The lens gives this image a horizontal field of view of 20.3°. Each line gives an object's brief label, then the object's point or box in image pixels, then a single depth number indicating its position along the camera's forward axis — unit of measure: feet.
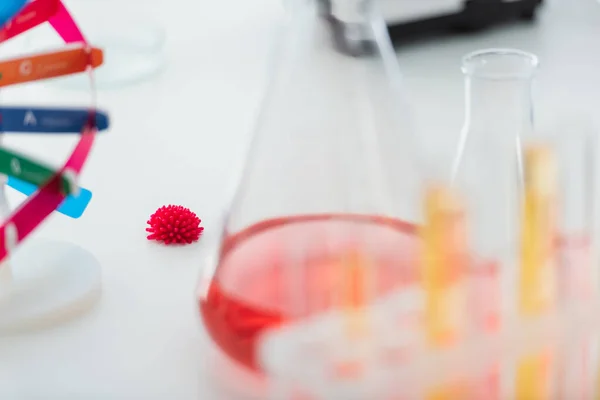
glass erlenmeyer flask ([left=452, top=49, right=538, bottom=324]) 2.16
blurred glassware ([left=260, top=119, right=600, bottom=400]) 2.01
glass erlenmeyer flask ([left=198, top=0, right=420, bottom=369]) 2.28
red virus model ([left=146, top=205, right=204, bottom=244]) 2.55
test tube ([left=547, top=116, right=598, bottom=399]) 2.09
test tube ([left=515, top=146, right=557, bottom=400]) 2.07
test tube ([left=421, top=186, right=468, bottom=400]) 2.04
